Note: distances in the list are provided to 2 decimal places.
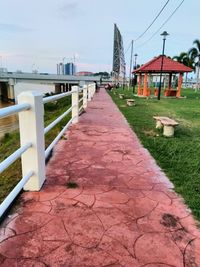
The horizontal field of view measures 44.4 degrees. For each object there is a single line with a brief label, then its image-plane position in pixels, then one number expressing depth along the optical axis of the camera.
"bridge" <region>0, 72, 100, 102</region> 42.62
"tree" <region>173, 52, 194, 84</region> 40.54
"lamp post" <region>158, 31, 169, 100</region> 15.83
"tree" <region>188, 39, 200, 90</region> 38.12
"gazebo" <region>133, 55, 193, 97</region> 19.84
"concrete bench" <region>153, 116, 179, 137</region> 5.70
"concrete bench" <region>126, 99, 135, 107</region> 13.02
